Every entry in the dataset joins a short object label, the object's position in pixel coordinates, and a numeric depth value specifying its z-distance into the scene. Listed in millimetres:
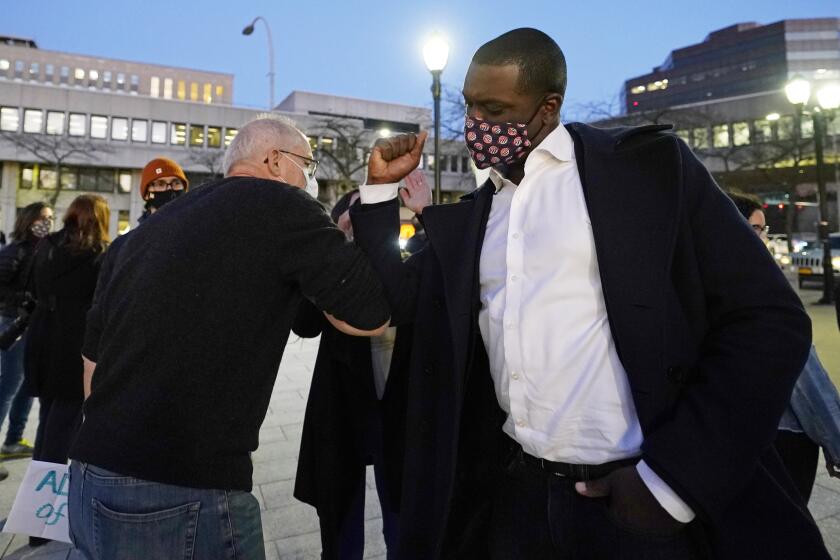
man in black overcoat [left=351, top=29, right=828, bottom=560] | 1278
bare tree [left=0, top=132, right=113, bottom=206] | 41203
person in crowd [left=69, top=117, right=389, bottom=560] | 1497
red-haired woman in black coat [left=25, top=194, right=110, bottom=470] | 3699
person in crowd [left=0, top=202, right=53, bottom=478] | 4676
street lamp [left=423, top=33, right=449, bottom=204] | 8977
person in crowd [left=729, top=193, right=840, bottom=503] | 2299
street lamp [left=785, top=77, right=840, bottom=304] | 13523
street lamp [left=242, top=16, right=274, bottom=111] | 35044
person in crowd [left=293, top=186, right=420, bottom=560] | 2205
